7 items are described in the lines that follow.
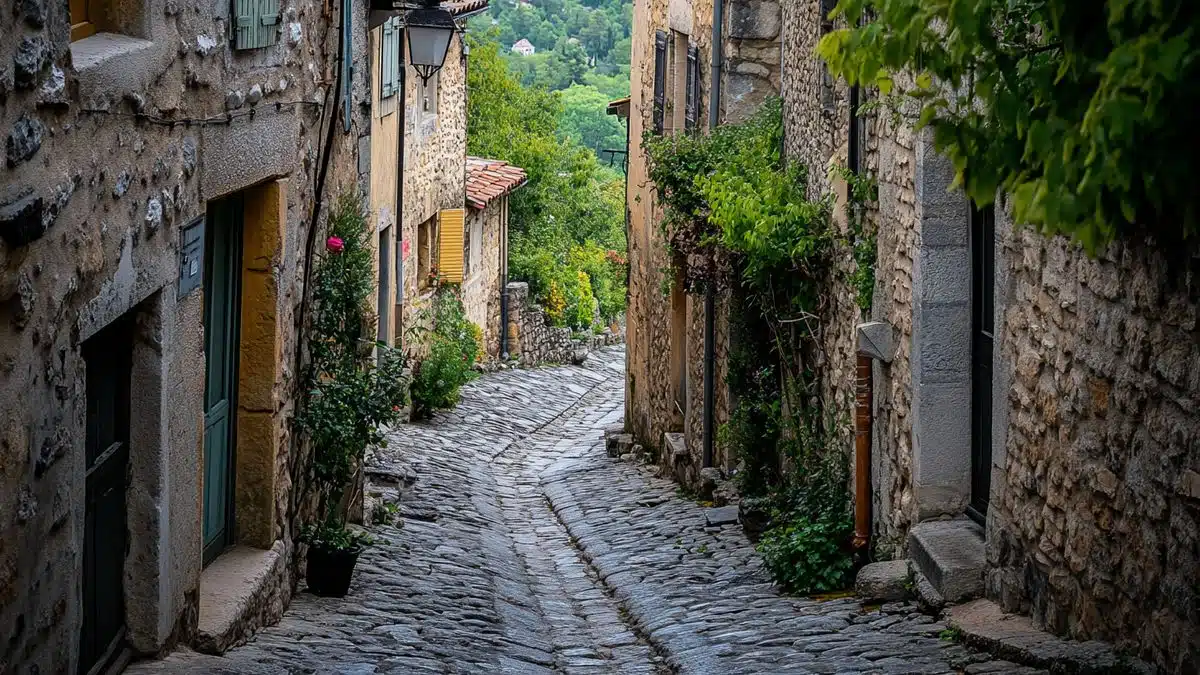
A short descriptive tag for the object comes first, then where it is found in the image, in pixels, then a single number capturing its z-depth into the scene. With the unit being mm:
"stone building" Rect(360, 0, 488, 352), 16359
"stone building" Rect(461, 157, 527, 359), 23234
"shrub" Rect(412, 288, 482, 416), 17969
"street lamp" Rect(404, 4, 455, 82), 15422
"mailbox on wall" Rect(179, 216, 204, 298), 5836
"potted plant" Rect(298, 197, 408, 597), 8133
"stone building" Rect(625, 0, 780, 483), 12422
